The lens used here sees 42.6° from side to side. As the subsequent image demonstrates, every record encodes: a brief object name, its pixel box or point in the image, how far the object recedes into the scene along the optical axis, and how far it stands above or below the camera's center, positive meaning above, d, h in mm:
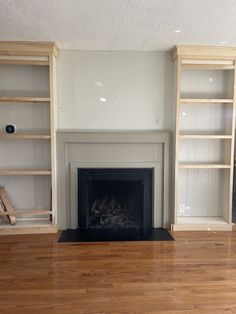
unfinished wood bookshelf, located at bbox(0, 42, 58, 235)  3775 +26
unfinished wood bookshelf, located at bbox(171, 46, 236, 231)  3887 +52
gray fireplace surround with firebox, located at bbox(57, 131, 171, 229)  3979 -208
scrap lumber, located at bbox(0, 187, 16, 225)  3896 -818
